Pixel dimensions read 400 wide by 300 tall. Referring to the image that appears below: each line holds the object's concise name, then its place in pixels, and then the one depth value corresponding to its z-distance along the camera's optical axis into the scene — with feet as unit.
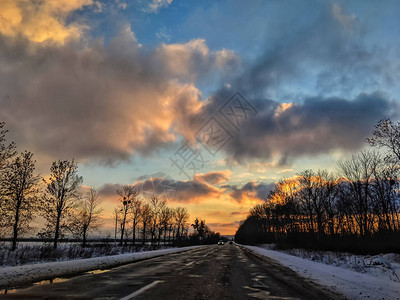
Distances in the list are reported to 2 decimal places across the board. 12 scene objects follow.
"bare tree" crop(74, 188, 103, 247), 114.93
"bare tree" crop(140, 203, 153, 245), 199.25
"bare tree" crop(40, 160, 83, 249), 99.30
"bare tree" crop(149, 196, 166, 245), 205.05
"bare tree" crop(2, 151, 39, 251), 86.58
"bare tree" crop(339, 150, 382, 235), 132.26
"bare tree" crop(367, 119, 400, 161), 87.15
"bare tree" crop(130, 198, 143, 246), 180.18
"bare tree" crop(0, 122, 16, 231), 67.12
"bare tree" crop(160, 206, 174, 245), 224.74
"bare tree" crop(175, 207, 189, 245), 306.98
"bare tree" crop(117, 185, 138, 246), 161.05
